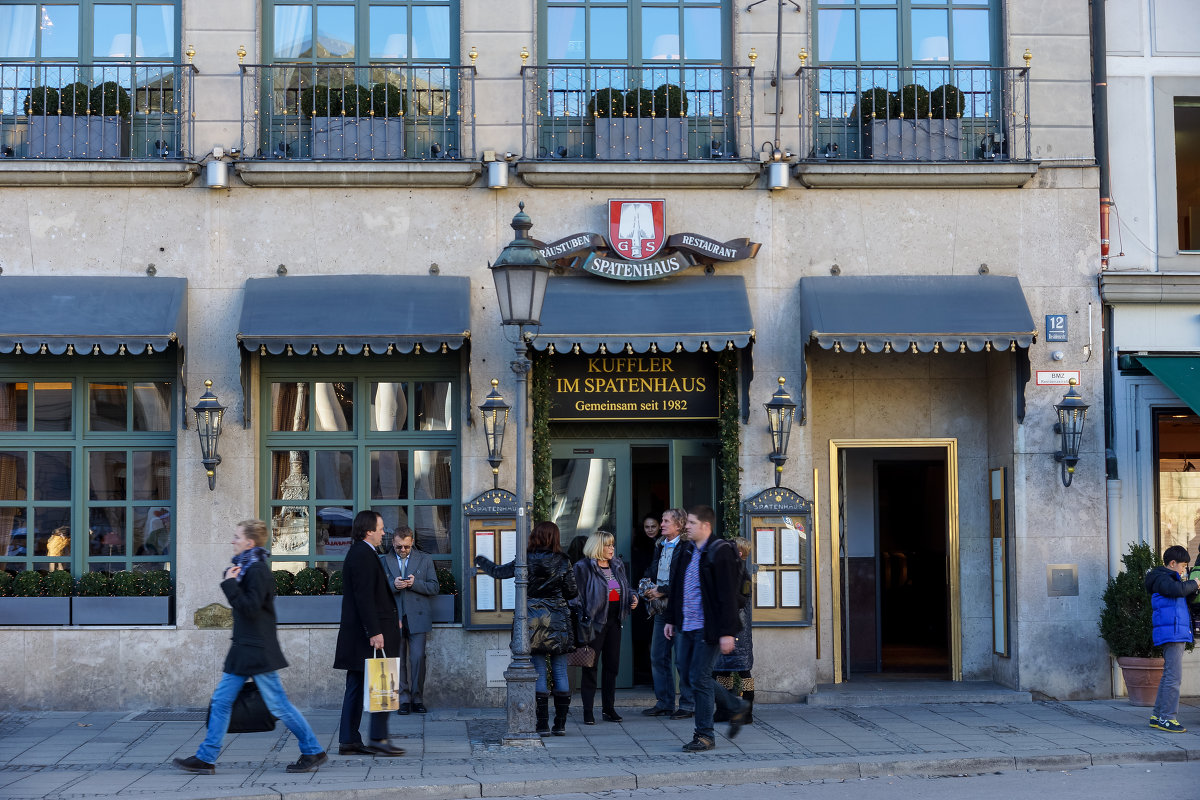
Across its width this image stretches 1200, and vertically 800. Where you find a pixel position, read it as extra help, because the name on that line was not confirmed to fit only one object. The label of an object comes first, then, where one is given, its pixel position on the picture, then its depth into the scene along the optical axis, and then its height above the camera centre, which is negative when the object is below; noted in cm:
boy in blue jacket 1119 -114
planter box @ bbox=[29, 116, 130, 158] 1318 +356
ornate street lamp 1065 +50
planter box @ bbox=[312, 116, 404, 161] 1329 +355
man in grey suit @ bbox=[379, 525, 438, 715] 1252 -100
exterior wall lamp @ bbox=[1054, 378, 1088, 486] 1298 +67
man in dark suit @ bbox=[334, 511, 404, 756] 999 -91
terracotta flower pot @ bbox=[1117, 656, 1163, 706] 1252 -172
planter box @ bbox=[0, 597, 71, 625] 1284 -103
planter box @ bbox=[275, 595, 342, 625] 1298 -105
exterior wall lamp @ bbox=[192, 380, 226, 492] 1265 +71
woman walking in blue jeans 939 -103
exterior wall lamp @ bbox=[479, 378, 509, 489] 1285 +72
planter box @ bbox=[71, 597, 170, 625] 1288 -103
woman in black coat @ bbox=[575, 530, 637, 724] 1166 -94
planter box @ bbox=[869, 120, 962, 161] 1351 +353
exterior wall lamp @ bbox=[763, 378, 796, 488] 1288 +70
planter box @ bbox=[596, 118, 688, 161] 1341 +354
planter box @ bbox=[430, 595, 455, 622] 1302 -106
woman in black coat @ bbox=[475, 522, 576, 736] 1113 -95
